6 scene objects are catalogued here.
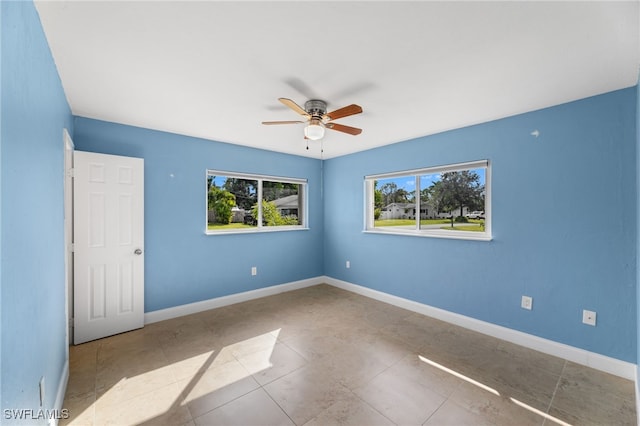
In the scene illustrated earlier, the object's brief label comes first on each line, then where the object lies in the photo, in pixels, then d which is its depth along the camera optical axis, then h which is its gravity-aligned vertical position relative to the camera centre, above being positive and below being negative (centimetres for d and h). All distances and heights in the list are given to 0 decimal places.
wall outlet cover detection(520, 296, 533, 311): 271 -94
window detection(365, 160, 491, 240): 320 +12
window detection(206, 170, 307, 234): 395 +14
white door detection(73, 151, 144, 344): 278 -37
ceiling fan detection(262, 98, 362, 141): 240 +85
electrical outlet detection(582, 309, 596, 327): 237 -95
